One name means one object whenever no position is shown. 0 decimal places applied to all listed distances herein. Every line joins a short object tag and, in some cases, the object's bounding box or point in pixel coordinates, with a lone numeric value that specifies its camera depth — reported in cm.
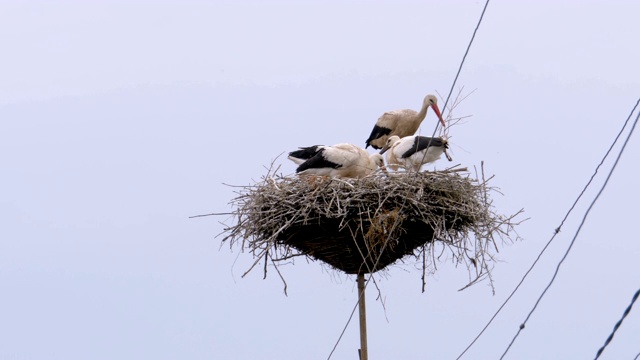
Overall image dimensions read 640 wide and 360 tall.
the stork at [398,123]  2453
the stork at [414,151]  1941
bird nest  1642
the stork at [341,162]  1903
